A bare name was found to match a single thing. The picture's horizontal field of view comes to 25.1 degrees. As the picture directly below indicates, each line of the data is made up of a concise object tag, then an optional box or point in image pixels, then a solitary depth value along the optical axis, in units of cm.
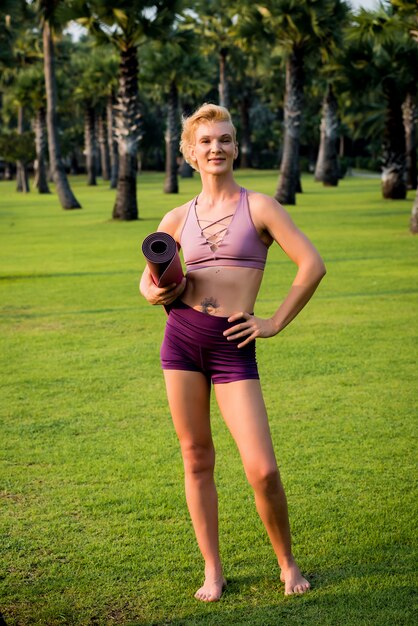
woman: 388
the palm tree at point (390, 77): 3359
